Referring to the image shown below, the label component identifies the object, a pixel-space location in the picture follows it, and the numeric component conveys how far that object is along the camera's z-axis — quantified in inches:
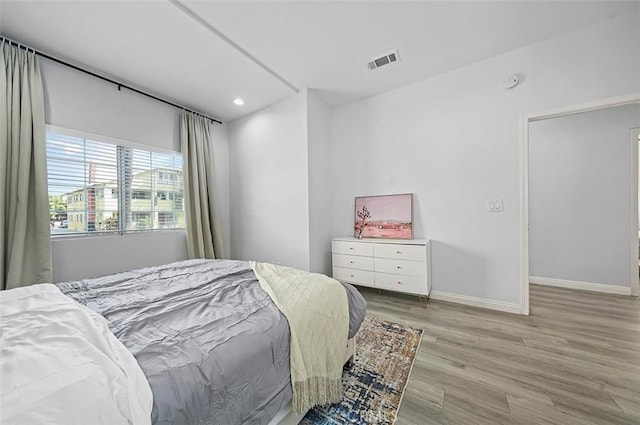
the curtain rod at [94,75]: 83.4
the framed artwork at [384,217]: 119.3
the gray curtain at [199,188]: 131.3
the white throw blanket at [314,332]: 43.0
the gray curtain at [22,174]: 79.8
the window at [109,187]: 95.3
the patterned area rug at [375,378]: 49.8
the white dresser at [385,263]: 105.0
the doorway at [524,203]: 93.0
